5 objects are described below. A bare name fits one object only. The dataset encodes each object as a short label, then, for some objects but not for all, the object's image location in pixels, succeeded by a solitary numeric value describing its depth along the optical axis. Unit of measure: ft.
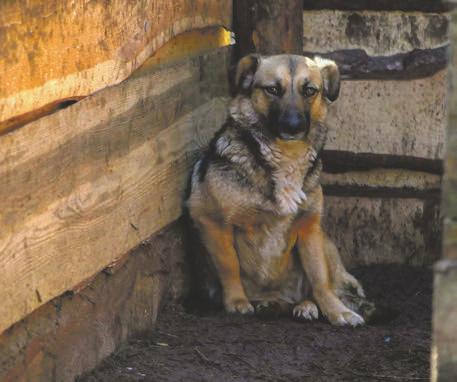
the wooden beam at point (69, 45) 23.15
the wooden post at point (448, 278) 18.81
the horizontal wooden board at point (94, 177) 24.29
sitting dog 36.24
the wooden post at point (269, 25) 38.86
